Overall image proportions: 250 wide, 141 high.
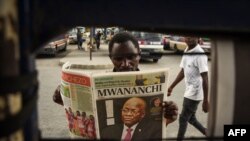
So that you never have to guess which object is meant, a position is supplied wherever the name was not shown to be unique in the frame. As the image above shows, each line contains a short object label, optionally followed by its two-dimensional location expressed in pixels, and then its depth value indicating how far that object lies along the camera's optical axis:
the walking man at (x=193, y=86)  2.74
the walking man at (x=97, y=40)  12.67
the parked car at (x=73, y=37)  15.97
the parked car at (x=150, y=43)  9.09
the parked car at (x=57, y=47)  10.13
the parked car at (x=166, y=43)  11.35
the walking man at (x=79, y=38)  13.14
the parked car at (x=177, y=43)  10.54
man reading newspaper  1.36
